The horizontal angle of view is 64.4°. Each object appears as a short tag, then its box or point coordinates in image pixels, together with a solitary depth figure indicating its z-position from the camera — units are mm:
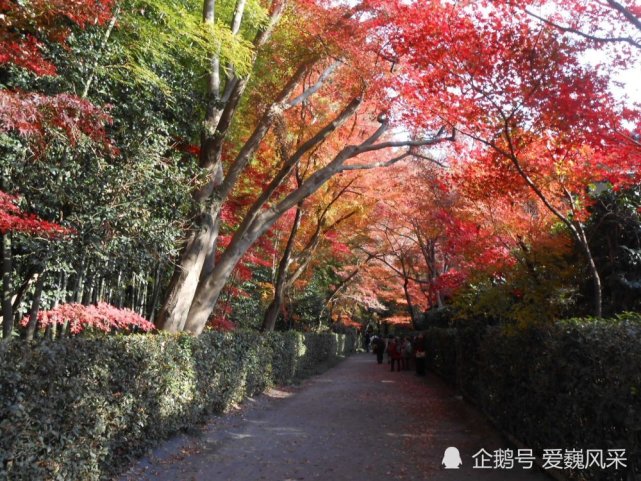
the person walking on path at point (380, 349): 27409
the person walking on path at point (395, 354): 22172
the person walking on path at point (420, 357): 18906
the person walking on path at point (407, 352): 21875
